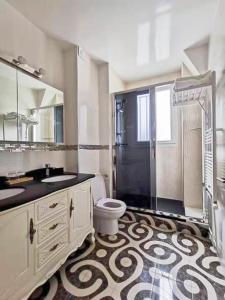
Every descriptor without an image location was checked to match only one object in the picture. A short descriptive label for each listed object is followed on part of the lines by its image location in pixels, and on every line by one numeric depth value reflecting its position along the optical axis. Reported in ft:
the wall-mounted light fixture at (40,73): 5.77
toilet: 6.53
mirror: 4.88
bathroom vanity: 3.17
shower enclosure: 8.36
